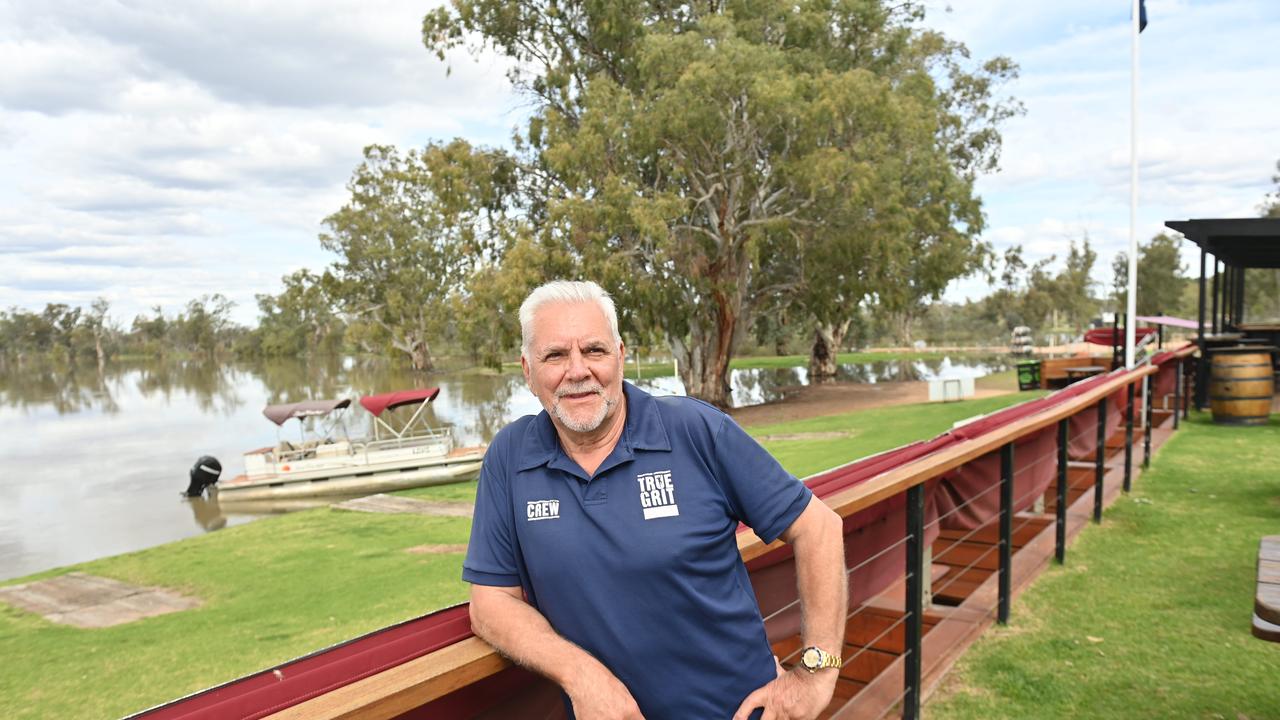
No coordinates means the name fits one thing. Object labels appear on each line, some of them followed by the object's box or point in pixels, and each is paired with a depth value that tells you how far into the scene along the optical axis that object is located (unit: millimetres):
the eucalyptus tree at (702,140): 18766
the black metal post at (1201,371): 11172
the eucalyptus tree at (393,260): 49031
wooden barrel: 9781
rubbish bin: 19609
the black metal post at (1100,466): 5371
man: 1527
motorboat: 19094
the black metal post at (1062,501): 4620
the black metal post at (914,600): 2809
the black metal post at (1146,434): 7512
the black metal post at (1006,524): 3631
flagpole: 10039
